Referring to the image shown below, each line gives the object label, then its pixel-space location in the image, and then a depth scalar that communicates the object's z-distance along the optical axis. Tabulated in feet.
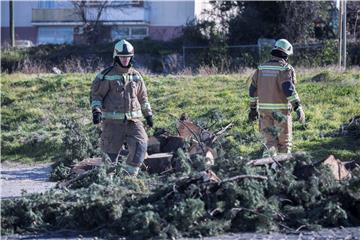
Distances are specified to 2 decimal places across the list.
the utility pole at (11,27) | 129.74
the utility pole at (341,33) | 76.42
